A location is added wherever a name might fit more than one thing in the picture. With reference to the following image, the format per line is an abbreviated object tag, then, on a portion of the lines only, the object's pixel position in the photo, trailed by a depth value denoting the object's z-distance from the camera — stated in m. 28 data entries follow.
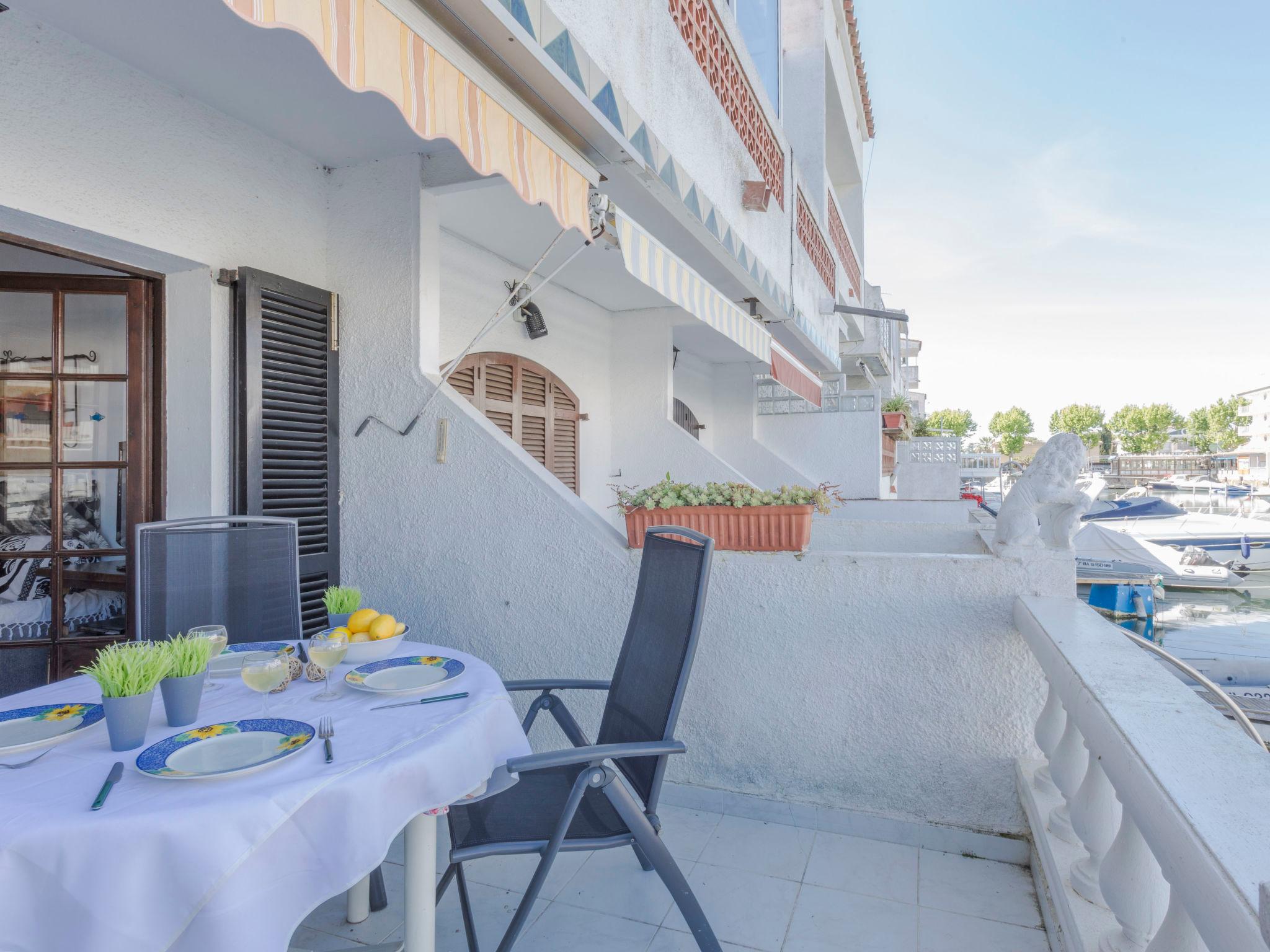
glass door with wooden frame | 3.25
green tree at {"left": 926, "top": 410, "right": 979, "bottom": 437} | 77.83
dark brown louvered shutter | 3.26
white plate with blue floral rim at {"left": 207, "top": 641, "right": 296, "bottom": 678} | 2.05
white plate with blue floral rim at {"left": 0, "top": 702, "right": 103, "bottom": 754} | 1.47
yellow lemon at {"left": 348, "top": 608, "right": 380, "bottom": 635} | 2.17
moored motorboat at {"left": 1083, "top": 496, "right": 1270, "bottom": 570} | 17.09
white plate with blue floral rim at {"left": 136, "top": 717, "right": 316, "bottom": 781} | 1.33
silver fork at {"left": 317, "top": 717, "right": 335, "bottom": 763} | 1.53
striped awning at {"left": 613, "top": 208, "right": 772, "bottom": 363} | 3.04
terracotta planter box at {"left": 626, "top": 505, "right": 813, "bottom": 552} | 3.04
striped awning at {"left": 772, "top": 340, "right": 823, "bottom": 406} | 6.07
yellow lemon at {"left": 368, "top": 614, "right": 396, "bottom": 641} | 2.14
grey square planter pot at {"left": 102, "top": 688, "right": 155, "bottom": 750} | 1.44
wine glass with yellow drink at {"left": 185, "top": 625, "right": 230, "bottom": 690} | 1.89
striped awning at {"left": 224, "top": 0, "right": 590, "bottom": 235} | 1.60
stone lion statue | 2.68
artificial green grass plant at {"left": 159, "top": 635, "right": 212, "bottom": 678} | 1.59
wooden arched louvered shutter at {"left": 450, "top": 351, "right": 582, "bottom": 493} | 4.97
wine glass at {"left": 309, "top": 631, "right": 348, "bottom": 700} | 1.85
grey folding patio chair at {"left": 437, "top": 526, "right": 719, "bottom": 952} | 1.83
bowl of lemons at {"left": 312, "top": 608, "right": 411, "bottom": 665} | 2.10
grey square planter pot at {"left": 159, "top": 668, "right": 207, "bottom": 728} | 1.58
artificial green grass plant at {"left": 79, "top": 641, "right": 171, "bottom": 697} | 1.44
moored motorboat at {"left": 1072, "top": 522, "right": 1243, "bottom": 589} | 16.55
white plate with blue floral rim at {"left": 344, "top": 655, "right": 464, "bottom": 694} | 1.88
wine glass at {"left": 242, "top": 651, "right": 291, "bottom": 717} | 1.69
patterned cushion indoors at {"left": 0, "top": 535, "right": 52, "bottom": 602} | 3.38
